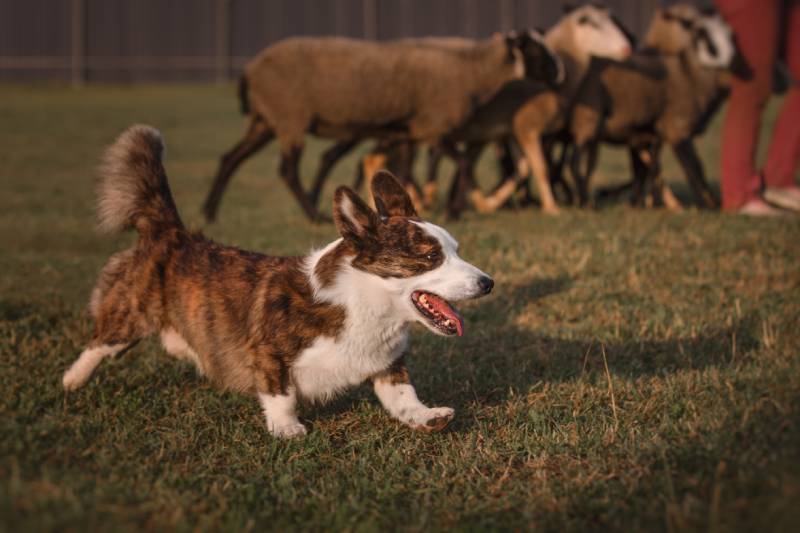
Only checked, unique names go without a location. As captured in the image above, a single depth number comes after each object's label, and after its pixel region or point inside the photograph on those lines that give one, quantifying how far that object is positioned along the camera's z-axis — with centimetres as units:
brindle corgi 377
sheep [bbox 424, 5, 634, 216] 1001
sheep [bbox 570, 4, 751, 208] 1008
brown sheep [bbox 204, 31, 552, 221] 912
